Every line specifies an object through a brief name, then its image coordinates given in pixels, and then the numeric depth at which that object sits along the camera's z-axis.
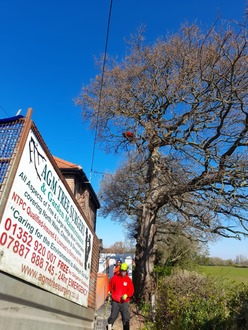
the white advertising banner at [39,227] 2.50
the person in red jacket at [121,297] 7.84
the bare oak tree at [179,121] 10.44
